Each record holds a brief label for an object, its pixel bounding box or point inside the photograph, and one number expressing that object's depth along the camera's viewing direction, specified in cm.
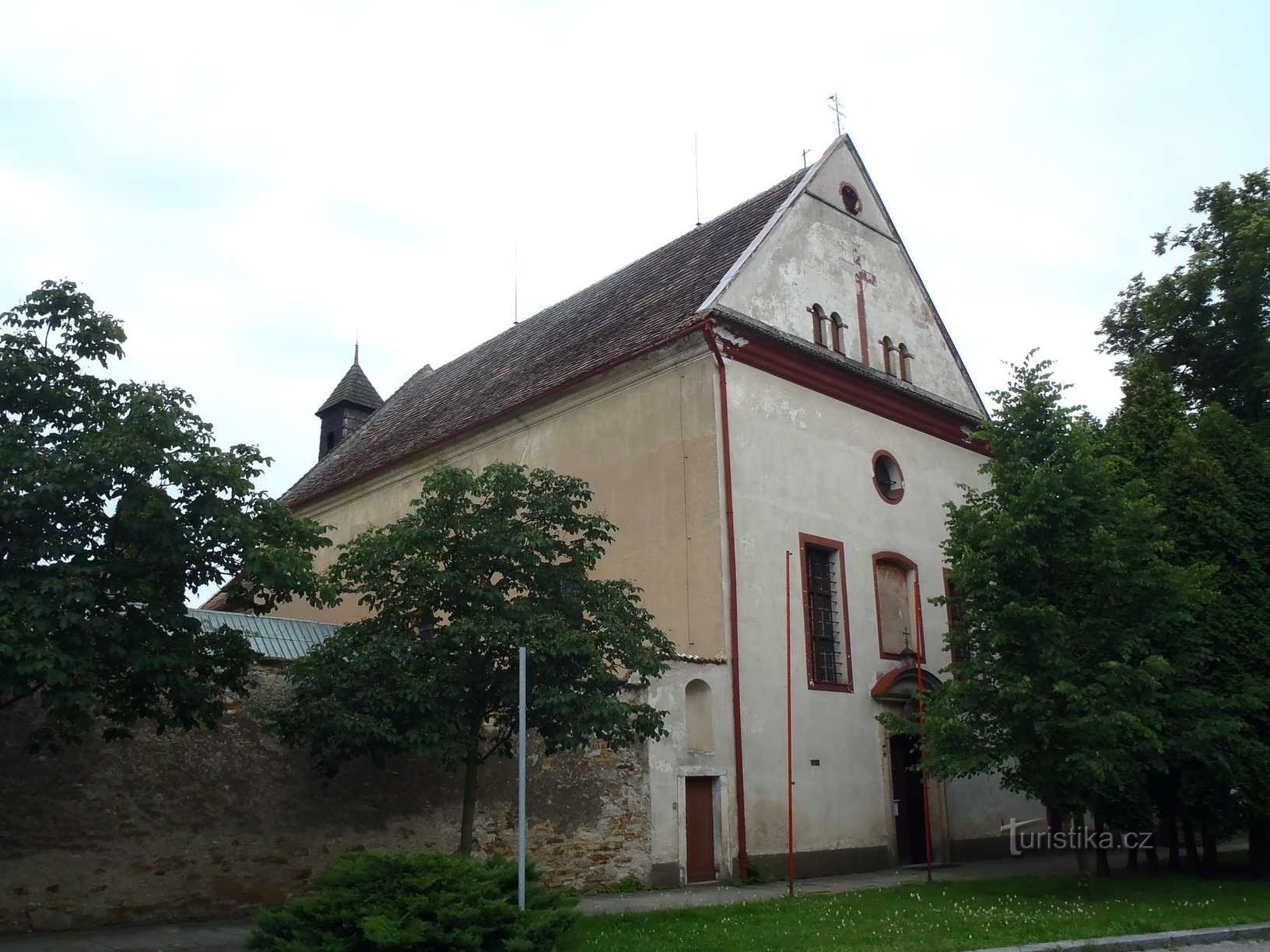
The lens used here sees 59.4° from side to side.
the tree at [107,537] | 956
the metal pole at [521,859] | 843
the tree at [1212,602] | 1568
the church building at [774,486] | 1802
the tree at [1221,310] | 2223
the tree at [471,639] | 1249
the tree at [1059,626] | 1465
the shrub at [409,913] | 850
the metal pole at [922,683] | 1700
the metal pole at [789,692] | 1650
